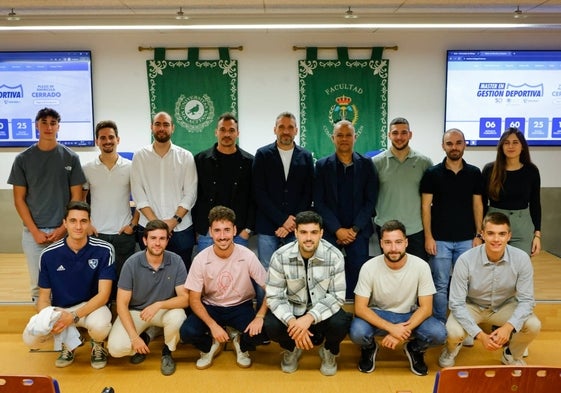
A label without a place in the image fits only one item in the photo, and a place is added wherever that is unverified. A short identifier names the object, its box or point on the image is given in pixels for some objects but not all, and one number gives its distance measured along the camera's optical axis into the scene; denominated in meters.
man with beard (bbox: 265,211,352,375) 3.50
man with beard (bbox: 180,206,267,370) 3.61
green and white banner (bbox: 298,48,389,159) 6.32
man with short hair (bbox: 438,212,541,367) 3.48
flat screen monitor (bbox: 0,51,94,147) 6.23
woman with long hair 3.90
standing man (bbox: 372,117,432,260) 4.03
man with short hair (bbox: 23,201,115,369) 3.60
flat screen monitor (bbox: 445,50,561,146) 6.29
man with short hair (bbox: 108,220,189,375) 3.59
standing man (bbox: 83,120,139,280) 4.07
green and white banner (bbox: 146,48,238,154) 6.29
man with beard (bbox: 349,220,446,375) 3.49
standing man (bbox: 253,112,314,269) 4.05
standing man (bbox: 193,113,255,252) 4.09
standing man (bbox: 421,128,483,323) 3.95
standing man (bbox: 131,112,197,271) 4.06
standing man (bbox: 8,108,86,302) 4.00
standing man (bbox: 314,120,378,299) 4.00
